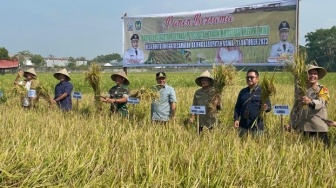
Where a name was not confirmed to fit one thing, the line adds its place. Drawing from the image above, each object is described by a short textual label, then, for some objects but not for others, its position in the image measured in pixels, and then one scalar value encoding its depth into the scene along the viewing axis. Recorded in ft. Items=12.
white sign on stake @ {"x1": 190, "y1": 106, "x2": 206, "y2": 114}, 15.68
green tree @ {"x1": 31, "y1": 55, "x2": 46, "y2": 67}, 310.65
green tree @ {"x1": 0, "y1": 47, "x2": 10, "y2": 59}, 184.65
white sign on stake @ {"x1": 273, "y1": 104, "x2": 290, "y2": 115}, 14.47
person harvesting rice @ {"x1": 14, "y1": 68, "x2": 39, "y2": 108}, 23.70
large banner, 21.70
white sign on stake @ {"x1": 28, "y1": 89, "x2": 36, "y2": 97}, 22.33
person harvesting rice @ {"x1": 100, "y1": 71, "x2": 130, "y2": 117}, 19.53
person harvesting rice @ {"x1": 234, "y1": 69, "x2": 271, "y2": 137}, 15.20
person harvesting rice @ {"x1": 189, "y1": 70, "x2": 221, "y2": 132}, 16.55
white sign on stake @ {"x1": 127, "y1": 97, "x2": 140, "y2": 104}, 18.45
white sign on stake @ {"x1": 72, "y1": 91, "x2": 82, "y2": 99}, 22.07
